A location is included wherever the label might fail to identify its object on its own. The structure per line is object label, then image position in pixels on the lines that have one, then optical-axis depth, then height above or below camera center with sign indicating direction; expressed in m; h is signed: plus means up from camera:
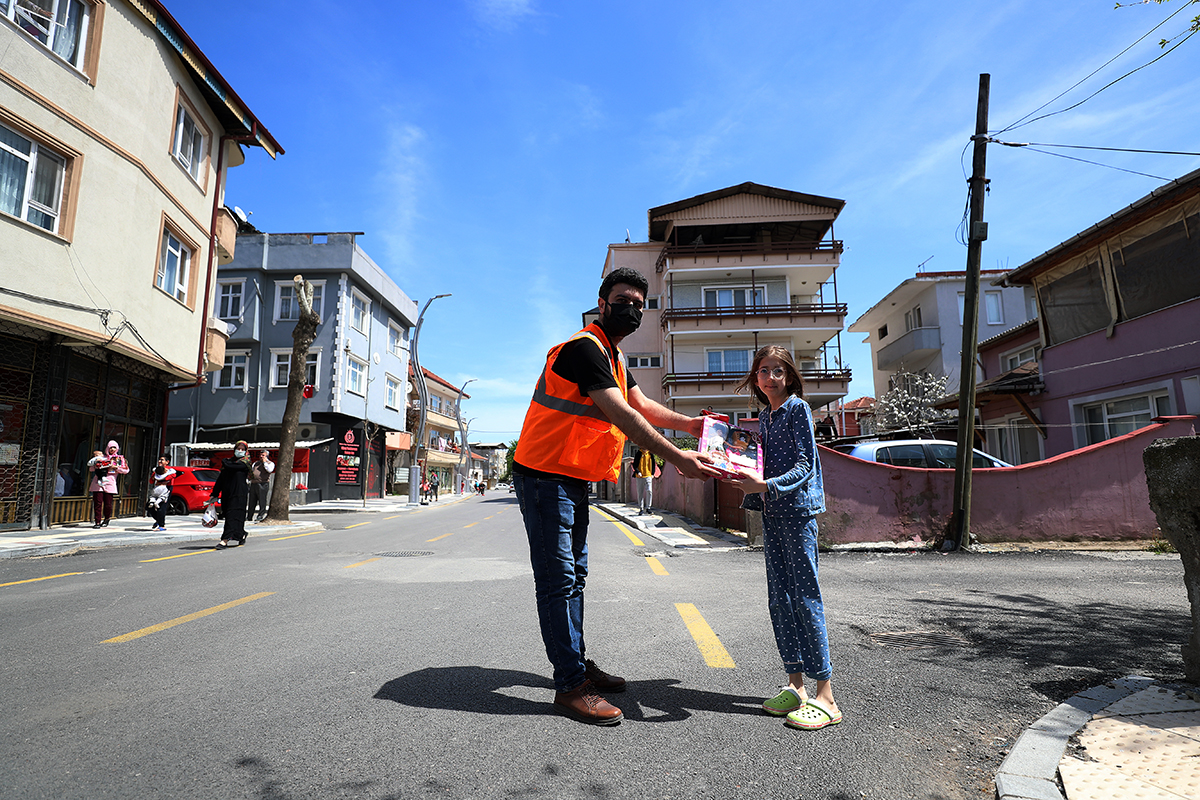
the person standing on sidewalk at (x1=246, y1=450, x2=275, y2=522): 18.62 -0.01
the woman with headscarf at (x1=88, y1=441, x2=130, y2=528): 14.14 +0.09
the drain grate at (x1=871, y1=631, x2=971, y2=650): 4.40 -1.01
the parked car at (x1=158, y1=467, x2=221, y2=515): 20.62 -0.20
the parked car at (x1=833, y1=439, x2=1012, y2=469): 12.26 +0.58
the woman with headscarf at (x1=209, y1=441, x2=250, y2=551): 11.49 -0.16
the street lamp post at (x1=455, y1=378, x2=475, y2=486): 63.46 +4.10
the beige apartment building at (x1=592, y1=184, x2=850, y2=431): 34.41 +10.30
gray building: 31.22 +6.08
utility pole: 10.51 +2.85
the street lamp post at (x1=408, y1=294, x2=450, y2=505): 31.24 +1.12
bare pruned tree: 18.91 +2.87
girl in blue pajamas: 3.13 -0.25
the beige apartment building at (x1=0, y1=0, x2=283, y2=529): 12.05 +5.07
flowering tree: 27.94 +3.56
